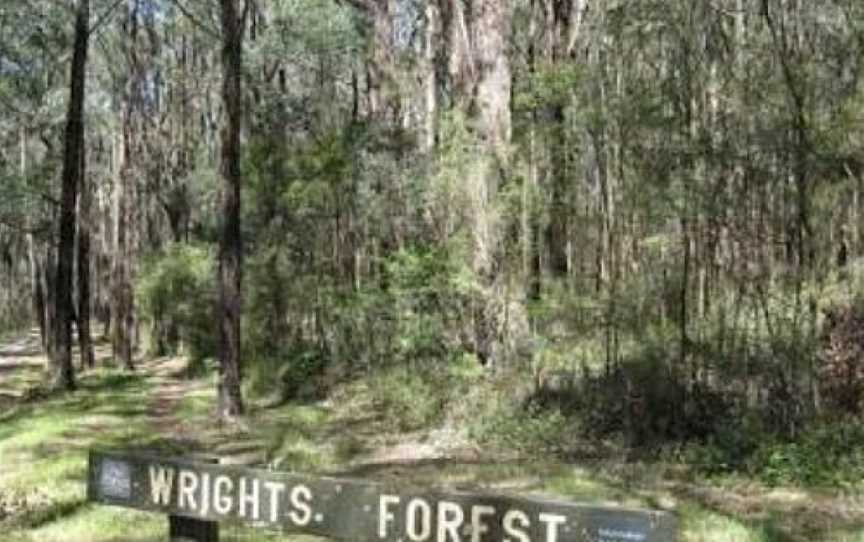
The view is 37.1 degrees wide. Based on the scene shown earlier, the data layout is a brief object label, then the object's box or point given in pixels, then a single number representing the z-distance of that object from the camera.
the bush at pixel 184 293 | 30.95
